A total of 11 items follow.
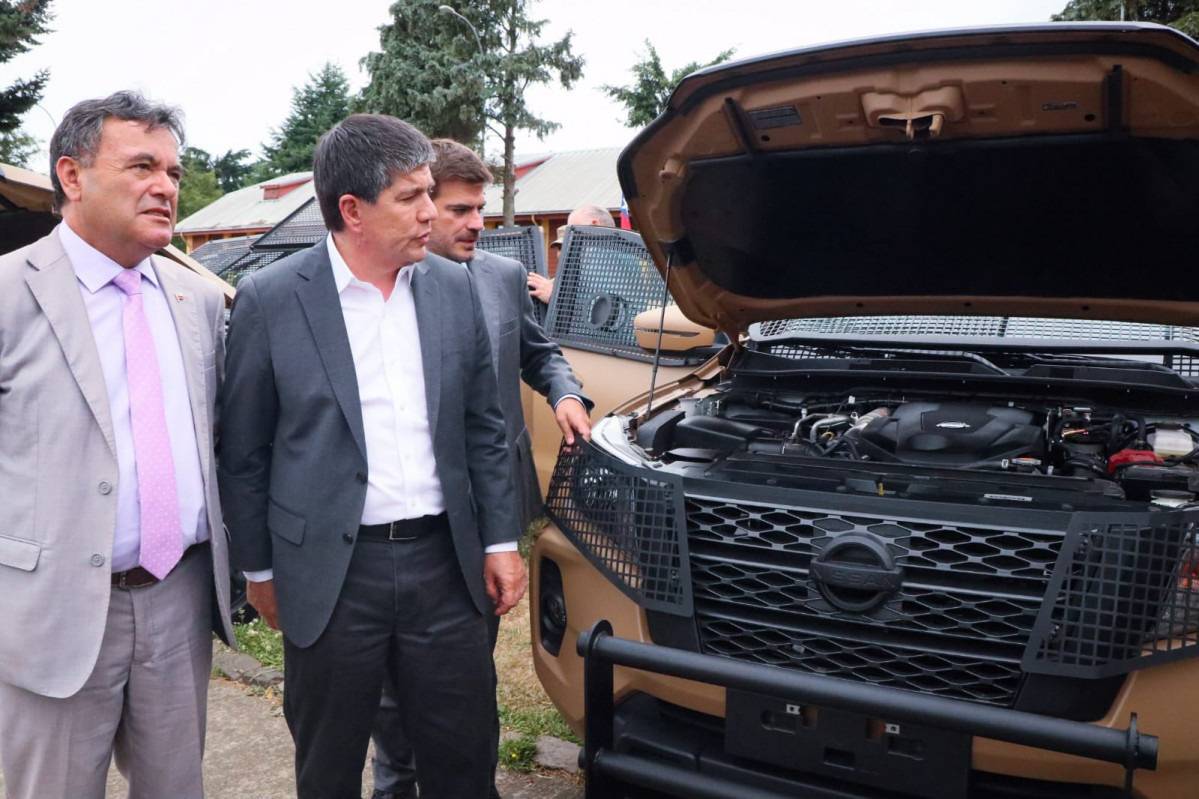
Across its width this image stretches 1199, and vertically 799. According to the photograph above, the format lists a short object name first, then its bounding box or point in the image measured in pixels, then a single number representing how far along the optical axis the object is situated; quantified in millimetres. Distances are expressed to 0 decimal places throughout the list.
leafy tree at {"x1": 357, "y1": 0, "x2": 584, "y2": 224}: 28484
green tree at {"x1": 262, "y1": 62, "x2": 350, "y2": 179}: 56219
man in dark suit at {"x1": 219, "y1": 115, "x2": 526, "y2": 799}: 2154
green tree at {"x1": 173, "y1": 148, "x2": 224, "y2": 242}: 54906
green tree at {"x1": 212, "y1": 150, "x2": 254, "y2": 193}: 63938
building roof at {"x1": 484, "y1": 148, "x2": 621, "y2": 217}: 33344
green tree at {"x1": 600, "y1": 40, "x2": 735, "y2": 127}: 29266
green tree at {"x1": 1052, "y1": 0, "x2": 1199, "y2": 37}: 18986
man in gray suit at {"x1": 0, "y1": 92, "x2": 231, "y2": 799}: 1897
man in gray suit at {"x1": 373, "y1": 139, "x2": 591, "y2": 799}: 2836
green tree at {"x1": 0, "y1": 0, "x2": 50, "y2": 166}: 24172
